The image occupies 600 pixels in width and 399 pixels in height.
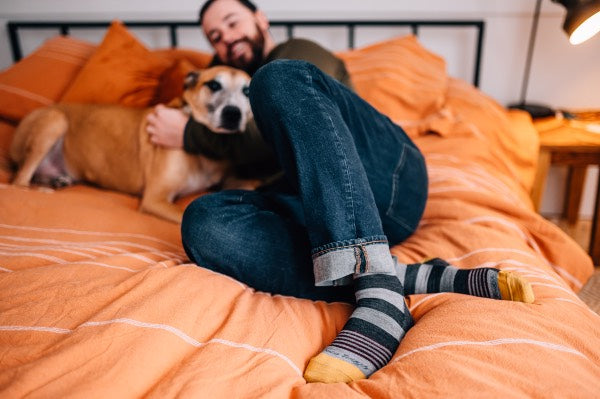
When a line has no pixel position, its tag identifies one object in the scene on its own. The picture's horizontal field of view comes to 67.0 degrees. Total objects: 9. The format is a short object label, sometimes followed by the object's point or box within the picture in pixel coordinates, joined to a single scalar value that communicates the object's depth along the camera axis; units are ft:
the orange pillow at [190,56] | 6.74
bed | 1.94
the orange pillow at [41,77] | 6.47
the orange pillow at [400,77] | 5.78
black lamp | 4.42
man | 2.46
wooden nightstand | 5.57
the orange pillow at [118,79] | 6.36
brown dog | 4.97
